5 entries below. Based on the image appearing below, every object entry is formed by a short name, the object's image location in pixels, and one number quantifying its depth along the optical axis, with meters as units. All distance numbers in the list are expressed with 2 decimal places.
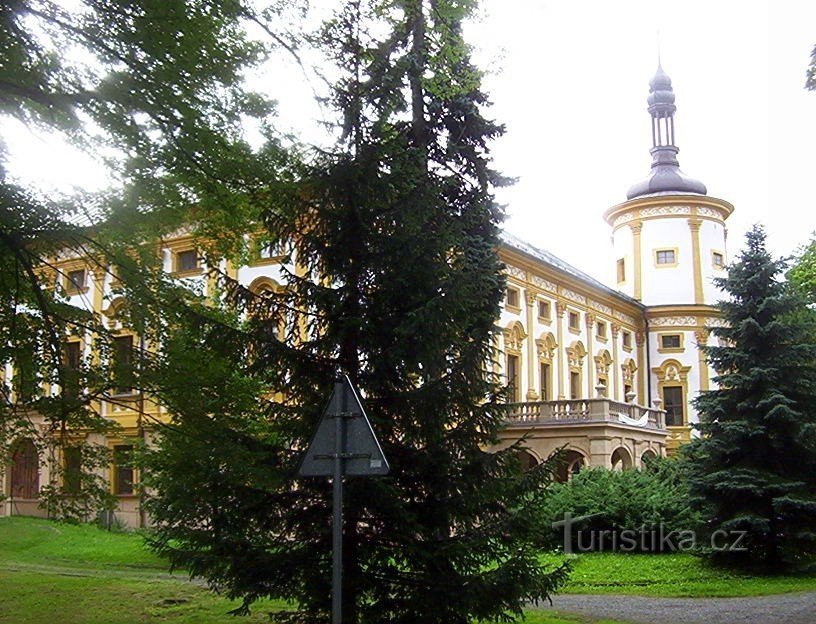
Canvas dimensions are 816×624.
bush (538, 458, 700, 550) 20.89
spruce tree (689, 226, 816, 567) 18.77
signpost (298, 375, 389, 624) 6.63
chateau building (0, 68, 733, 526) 33.12
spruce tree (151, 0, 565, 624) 9.11
